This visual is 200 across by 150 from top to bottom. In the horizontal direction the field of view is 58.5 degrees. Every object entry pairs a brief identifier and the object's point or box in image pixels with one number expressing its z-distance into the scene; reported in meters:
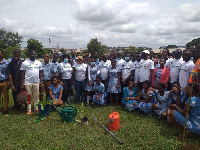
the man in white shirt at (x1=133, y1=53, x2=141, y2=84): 7.09
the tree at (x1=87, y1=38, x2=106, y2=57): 43.81
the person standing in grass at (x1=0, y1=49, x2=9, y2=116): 6.39
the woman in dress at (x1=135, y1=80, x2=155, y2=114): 6.32
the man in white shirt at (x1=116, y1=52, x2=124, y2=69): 7.75
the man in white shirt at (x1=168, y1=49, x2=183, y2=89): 6.16
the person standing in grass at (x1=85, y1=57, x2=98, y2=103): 7.77
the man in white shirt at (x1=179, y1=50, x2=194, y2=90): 5.68
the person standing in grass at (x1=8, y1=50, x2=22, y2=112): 6.56
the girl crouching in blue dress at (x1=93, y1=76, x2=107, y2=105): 7.65
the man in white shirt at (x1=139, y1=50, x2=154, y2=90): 6.76
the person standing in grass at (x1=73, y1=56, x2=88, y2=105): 7.66
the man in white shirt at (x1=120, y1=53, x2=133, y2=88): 7.50
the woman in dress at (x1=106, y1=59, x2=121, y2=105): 7.49
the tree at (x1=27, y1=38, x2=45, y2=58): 38.46
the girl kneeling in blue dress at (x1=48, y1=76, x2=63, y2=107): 6.96
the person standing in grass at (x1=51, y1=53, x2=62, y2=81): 7.21
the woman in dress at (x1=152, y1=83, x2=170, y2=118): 5.87
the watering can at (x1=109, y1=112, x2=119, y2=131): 5.05
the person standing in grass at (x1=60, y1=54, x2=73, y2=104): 7.65
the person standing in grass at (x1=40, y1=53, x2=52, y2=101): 7.09
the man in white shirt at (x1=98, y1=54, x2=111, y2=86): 7.84
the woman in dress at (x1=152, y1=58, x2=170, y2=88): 6.44
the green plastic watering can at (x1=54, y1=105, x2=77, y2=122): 5.68
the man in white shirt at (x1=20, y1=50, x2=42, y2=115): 6.54
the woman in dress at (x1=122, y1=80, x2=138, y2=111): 6.85
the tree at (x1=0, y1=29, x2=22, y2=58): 51.78
